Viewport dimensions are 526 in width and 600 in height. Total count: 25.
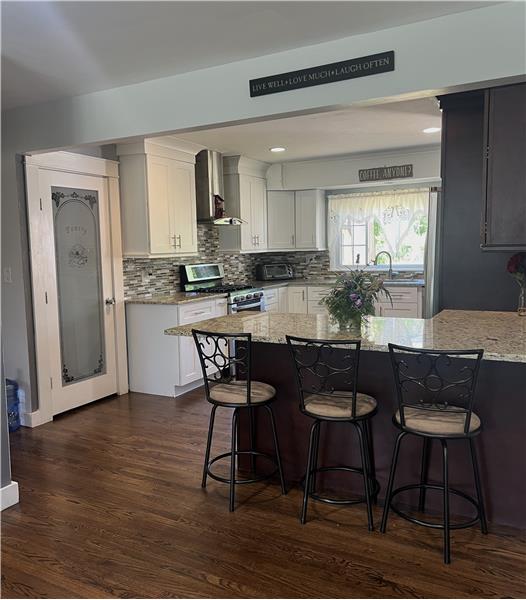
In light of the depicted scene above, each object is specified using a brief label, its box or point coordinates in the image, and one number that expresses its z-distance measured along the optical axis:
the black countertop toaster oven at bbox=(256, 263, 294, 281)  6.90
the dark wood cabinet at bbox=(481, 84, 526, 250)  2.68
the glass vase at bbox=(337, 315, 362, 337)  2.87
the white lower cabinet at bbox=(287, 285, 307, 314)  6.77
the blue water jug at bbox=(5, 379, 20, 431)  4.06
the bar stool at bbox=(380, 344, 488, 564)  2.27
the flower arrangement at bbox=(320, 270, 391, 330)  2.84
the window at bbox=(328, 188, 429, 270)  6.50
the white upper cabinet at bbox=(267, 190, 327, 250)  6.74
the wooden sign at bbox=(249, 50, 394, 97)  2.53
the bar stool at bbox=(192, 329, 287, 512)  2.76
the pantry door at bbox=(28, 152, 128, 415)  4.20
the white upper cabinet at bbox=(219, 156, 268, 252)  6.09
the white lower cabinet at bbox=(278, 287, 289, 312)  6.63
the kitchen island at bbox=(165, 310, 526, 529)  2.51
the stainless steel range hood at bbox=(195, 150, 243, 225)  5.67
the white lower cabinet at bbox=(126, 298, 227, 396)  4.86
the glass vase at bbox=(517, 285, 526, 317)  3.25
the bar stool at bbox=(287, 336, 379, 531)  2.52
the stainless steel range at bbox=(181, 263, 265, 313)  5.59
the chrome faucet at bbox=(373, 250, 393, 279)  6.60
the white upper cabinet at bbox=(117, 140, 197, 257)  4.79
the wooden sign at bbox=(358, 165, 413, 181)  5.81
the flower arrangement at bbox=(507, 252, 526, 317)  3.20
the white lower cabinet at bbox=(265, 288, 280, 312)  6.30
